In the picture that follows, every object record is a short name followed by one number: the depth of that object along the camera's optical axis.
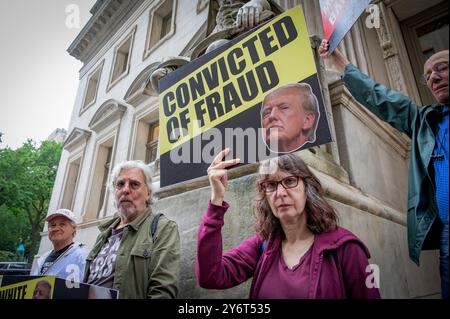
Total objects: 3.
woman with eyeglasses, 0.98
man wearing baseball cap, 2.04
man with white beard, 1.37
